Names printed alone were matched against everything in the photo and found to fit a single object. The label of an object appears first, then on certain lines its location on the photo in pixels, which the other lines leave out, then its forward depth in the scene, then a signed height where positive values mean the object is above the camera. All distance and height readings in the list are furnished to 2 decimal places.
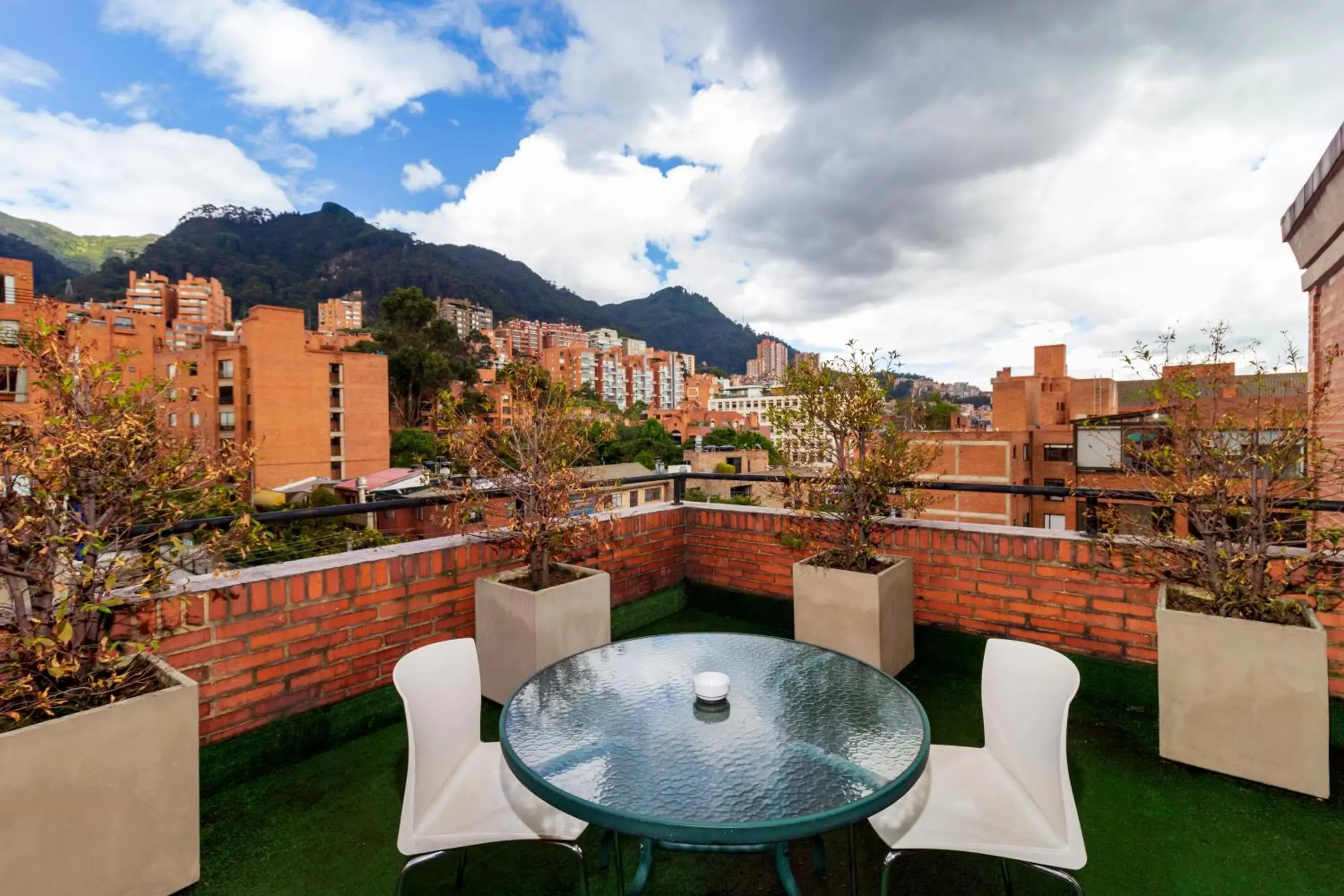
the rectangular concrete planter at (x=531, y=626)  2.53 -0.81
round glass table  1.12 -0.70
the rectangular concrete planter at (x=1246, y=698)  1.93 -0.90
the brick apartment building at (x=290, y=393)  34.62 +3.26
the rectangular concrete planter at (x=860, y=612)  2.83 -0.86
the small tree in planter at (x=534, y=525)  2.58 -0.39
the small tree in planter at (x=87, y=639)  1.38 -0.49
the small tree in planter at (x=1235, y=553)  1.97 -0.47
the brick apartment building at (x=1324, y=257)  3.15 +1.03
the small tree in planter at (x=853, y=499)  2.88 -0.33
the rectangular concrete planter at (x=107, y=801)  1.32 -0.84
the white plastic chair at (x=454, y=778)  1.41 -0.91
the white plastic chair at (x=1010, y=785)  1.36 -0.93
